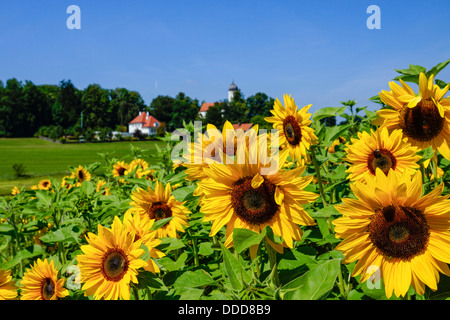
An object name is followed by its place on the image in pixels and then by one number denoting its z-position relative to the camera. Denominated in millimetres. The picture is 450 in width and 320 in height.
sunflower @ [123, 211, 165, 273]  1762
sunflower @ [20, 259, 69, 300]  2235
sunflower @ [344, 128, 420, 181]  2050
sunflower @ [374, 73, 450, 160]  1745
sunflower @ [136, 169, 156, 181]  4461
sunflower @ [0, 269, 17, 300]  2031
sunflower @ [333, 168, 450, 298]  1373
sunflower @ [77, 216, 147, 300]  1749
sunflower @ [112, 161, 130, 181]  5871
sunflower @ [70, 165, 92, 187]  6085
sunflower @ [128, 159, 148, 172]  5348
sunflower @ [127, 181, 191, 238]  2455
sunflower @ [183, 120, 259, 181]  1786
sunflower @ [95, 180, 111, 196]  4370
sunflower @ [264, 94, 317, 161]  2301
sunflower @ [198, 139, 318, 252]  1506
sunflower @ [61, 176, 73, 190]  5012
